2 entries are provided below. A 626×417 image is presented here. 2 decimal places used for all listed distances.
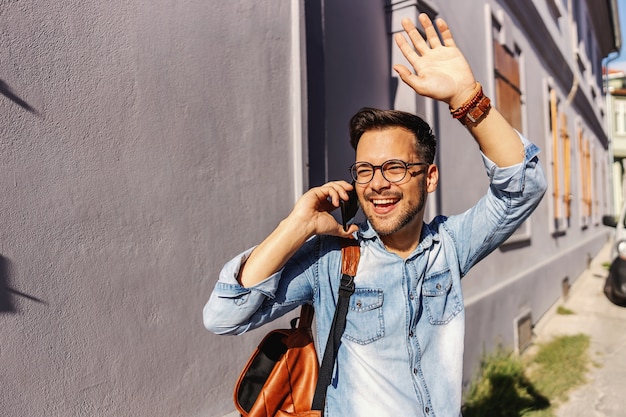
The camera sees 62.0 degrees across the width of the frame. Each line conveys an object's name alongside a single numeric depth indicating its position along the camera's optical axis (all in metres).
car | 7.86
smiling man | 1.59
